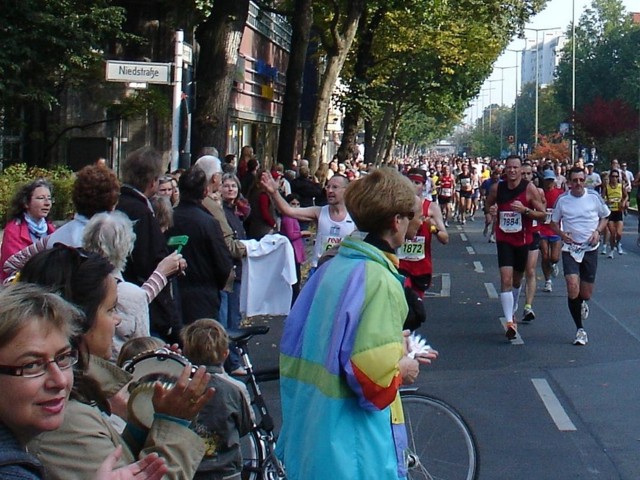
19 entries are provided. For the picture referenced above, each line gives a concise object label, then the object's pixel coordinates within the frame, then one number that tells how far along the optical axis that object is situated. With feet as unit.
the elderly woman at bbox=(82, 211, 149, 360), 18.31
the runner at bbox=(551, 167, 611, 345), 41.16
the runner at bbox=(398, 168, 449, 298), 33.99
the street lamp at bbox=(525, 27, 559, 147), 293.53
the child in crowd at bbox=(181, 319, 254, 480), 18.13
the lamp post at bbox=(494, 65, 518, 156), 449.60
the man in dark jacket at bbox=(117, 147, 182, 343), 23.45
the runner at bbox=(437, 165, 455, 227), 118.01
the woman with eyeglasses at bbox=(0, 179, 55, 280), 30.30
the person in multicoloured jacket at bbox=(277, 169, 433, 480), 13.23
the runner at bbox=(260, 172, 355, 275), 36.76
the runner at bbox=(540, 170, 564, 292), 57.47
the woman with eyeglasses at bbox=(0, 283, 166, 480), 7.65
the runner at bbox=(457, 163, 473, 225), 120.47
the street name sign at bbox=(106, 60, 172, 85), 47.83
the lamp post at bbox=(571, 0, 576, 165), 220.23
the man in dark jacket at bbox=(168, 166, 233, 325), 28.19
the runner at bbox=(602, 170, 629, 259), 77.46
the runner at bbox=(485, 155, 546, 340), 42.68
